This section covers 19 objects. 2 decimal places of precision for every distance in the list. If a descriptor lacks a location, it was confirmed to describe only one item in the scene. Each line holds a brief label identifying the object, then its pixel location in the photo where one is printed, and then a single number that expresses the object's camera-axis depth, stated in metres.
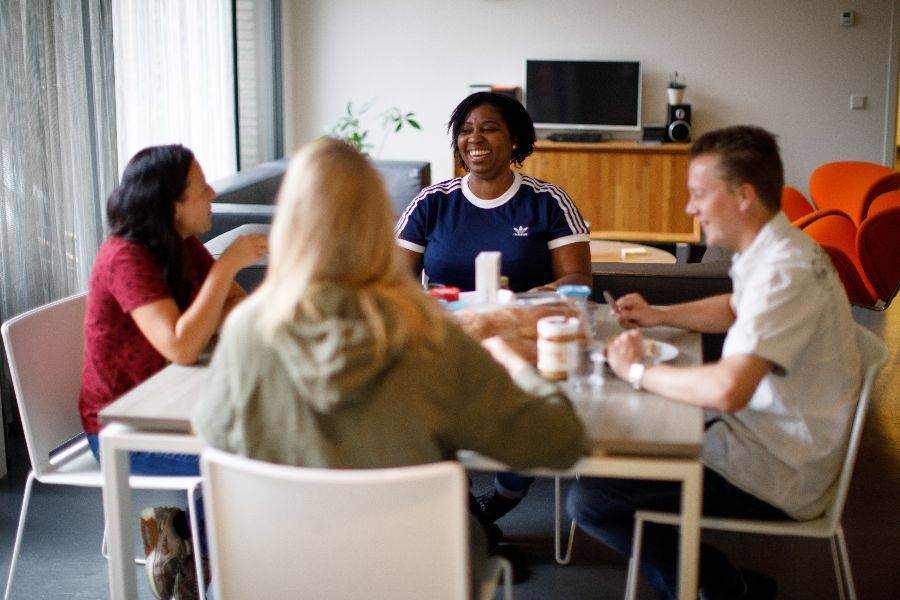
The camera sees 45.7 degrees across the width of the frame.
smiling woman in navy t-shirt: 3.02
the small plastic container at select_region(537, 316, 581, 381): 2.00
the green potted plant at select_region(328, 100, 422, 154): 7.89
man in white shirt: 1.89
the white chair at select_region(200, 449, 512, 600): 1.50
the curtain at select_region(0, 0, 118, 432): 3.49
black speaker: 7.58
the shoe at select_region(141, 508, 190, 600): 2.34
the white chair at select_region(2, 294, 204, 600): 2.34
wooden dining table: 1.76
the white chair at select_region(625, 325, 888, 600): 2.05
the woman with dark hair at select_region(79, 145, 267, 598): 2.21
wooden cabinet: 7.59
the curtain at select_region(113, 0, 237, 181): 4.80
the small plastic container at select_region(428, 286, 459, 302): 2.56
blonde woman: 1.49
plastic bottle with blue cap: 2.04
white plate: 2.13
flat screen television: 7.72
